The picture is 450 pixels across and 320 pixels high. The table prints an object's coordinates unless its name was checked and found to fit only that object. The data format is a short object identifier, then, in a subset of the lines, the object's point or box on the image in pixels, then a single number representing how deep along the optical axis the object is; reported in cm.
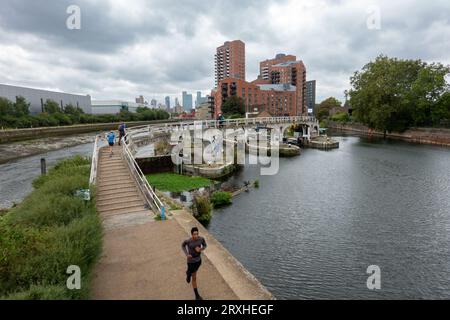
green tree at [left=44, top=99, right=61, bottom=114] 10331
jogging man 808
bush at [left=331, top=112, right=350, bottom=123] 12811
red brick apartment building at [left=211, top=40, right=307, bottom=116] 14400
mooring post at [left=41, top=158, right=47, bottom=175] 2356
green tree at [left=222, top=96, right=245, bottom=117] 12306
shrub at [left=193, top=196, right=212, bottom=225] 1995
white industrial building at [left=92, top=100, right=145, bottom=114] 19725
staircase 1515
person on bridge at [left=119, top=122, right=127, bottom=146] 2461
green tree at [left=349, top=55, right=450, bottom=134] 7500
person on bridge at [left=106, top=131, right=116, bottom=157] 2247
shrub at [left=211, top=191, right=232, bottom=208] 2347
